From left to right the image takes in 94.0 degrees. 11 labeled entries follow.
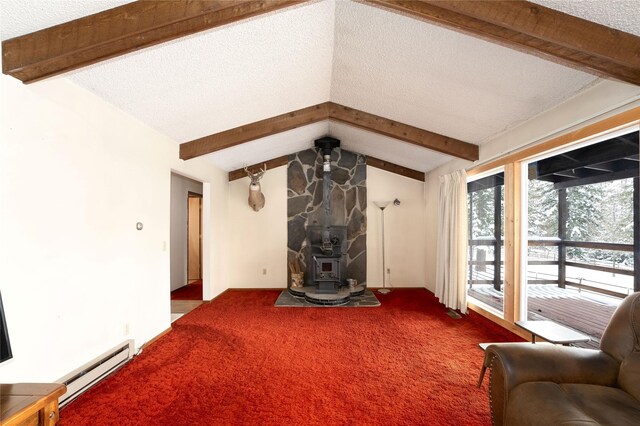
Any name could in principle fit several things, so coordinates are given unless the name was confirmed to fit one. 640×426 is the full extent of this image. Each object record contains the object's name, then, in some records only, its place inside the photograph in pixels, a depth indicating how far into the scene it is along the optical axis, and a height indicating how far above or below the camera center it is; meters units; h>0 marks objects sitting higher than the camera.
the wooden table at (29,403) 1.17 -0.79
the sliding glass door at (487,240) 3.85 -0.37
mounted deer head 5.27 +0.40
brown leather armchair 1.30 -0.83
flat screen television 1.29 -0.56
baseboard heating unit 2.09 -1.21
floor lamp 5.55 -1.00
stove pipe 5.16 +0.57
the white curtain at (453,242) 4.10 -0.40
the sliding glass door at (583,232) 2.36 -0.17
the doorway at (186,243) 5.32 -0.59
